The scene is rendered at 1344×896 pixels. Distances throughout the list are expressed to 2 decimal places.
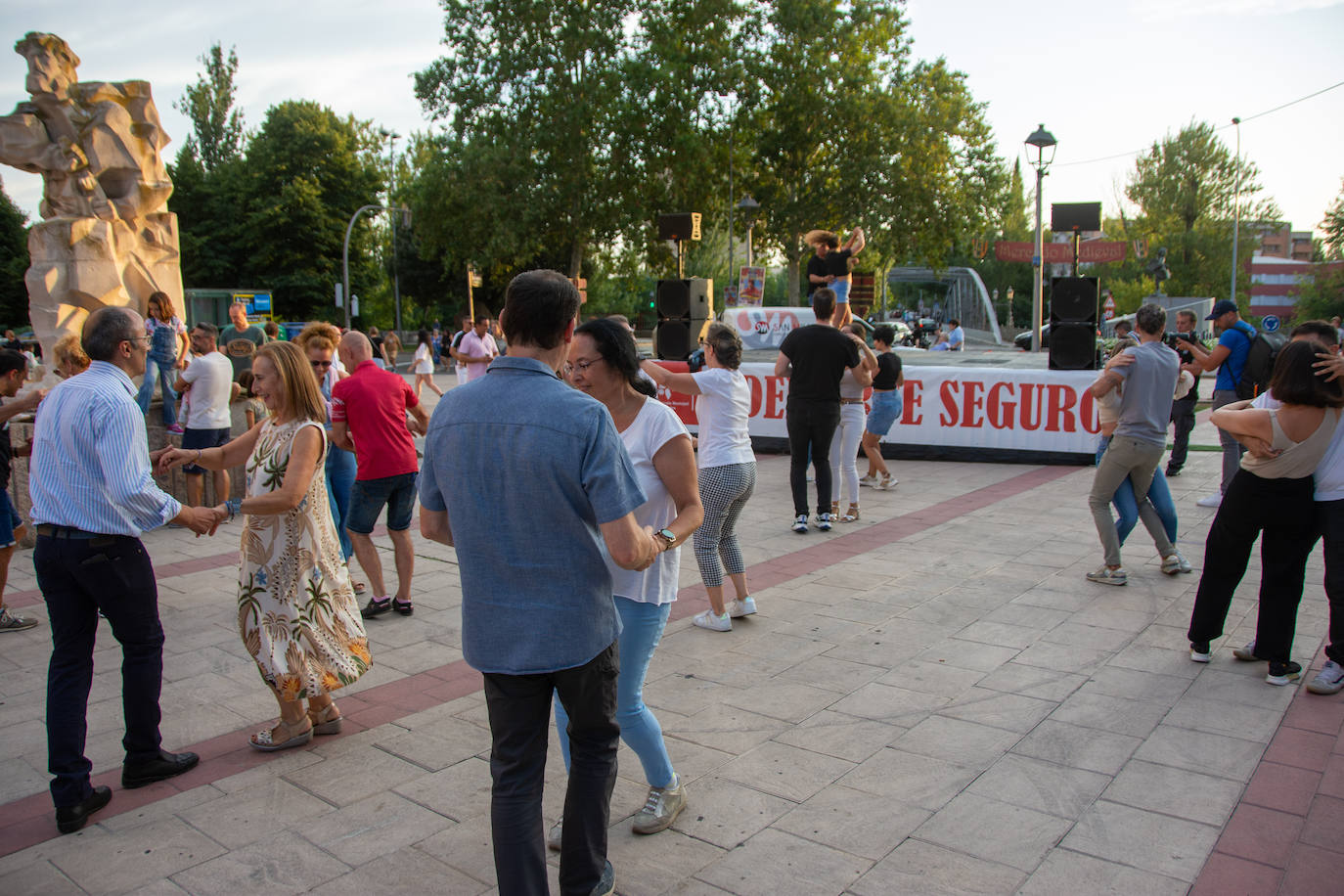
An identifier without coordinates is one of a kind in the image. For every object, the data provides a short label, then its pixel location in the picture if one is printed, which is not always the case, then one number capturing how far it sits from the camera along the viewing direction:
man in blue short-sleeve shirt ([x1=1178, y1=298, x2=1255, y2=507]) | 8.30
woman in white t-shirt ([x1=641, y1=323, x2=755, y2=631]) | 5.40
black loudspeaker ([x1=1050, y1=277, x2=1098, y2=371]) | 11.28
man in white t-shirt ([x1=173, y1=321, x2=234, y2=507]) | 8.45
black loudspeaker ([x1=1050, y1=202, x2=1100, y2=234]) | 14.05
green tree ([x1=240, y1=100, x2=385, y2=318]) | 45.28
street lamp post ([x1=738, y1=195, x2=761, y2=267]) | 31.89
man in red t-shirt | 5.72
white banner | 11.66
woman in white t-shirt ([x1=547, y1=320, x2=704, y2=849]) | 3.02
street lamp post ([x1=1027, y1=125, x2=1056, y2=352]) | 19.14
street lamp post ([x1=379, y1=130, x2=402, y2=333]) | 47.03
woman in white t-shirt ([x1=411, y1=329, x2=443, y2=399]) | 13.87
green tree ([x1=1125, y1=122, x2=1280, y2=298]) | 53.34
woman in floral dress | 3.92
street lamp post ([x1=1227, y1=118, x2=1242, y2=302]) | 52.21
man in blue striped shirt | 3.40
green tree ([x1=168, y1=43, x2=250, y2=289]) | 46.06
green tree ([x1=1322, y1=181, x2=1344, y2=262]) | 40.50
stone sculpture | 11.20
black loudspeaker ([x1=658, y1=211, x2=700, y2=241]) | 14.12
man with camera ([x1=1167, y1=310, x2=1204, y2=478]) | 10.06
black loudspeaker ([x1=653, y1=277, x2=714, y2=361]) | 12.63
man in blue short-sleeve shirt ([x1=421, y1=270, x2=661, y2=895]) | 2.33
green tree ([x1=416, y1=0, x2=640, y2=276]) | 34.78
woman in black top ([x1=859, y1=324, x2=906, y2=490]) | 10.09
